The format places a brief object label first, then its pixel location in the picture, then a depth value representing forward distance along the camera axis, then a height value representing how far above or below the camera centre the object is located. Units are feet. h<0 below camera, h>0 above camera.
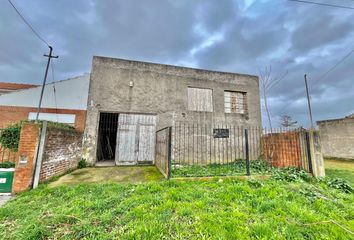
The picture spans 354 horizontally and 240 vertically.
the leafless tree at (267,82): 46.09 +18.29
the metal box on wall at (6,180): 13.47 -3.33
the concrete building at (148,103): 25.16 +7.13
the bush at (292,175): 16.56 -3.20
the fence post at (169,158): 16.11 -1.54
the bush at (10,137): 17.08 +0.37
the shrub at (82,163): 22.33 -3.07
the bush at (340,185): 14.25 -3.60
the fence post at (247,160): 17.30 -1.67
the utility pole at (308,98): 41.59 +12.35
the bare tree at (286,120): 63.83 +10.39
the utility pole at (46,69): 23.23 +10.66
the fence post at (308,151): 17.99 -0.61
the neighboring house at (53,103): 24.13 +5.78
